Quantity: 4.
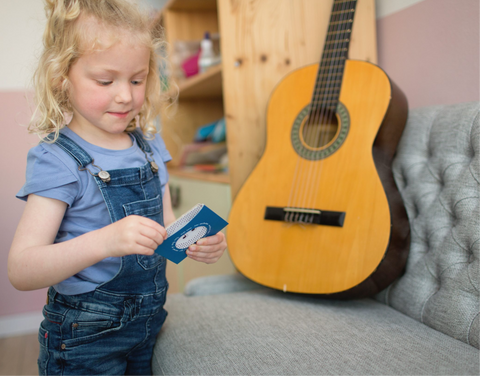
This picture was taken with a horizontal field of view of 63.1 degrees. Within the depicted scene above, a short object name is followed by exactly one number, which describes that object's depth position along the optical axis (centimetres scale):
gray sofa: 71
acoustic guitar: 94
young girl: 65
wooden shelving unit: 194
